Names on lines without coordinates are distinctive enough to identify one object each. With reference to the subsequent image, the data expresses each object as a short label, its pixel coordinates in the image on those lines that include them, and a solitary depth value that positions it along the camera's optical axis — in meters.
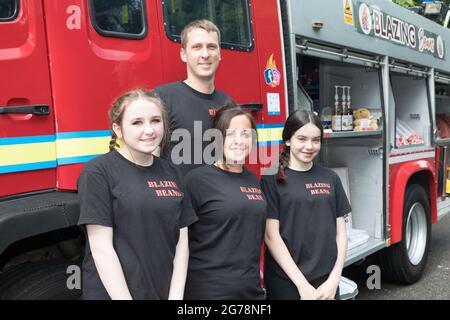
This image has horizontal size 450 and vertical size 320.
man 2.36
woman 2.15
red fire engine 2.14
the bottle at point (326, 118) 4.15
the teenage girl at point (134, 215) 1.84
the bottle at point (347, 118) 4.17
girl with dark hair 2.44
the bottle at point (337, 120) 4.12
